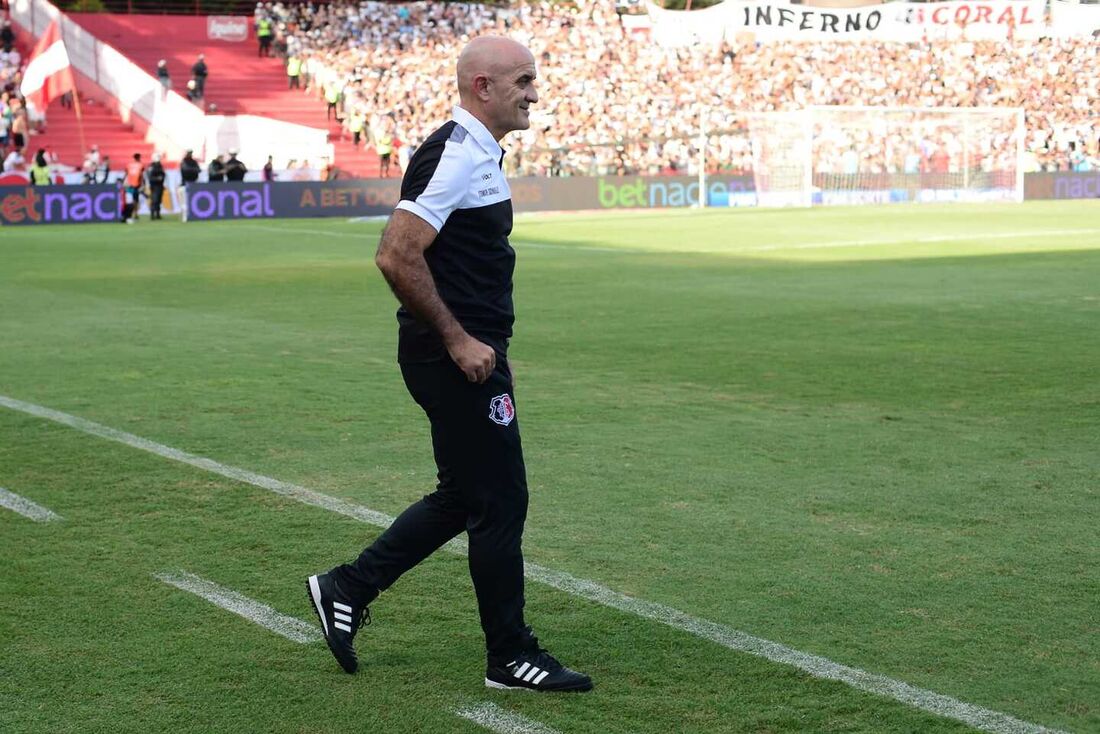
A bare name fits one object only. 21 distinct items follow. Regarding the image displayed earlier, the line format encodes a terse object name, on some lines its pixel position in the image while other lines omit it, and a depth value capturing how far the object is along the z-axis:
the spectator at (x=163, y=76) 44.91
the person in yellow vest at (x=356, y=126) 44.72
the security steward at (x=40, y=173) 36.28
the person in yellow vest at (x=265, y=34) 49.56
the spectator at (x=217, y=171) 38.09
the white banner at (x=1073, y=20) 57.31
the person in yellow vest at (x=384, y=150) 41.22
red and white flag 37.75
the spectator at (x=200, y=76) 45.38
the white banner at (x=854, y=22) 54.06
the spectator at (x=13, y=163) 37.59
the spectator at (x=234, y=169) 37.88
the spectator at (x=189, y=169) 36.53
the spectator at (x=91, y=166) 37.78
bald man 4.11
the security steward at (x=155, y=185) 36.31
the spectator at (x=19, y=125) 39.28
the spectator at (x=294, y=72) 47.44
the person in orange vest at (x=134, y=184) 35.09
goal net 41.25
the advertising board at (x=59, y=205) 33.81
